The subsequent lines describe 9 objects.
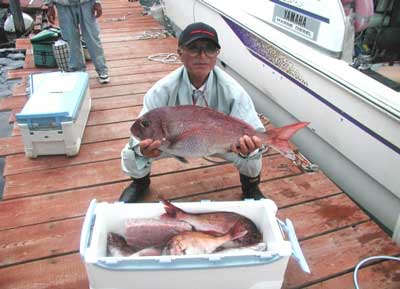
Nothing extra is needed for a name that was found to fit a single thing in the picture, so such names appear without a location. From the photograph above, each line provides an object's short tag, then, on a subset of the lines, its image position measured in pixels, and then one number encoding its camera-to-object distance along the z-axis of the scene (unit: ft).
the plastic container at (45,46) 14.21
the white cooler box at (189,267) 4.77
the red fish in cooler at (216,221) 5.68
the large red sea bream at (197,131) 5.83
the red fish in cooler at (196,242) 5.17
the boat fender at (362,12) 8.81
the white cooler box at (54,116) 8.66
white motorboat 7.57
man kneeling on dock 6.26
